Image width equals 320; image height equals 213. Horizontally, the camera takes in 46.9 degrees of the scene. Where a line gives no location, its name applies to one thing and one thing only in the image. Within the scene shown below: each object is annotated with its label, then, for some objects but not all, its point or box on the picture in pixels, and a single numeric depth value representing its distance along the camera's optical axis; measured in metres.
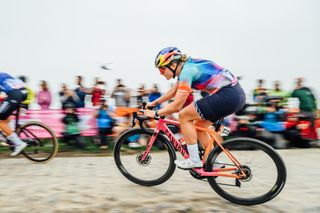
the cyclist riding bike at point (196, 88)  4.51
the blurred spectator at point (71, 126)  9.90
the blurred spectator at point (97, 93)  11.04
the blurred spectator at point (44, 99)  11.02
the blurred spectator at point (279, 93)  11.24
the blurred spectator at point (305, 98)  11.16
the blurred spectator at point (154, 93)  11.40
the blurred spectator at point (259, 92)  11.30
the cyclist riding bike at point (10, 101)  6.95
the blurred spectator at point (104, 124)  9.98
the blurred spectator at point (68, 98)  10.09
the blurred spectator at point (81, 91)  10.93
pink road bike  4.46
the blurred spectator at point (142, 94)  11.43
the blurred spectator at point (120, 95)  11.47
